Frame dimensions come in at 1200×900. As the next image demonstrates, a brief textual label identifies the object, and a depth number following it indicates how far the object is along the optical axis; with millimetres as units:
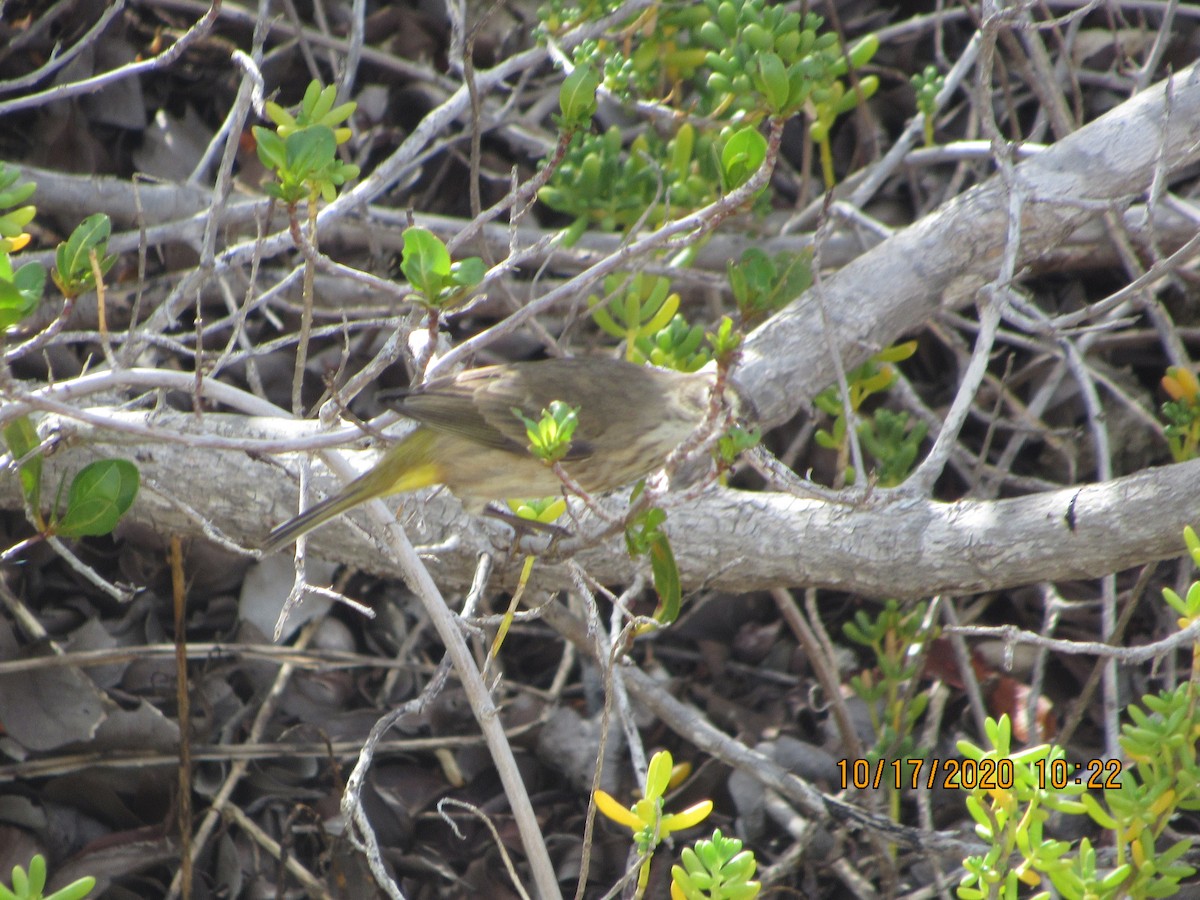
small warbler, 6207
